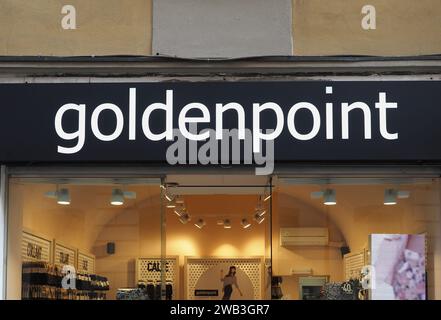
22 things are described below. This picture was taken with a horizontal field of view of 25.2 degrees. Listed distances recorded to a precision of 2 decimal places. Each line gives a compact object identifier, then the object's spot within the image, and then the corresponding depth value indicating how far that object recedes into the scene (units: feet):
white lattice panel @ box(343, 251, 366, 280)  31.48
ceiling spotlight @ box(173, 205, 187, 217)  32.19
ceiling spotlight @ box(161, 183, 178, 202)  31.86
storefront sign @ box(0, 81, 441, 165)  30.60
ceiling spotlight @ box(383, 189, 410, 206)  31.86
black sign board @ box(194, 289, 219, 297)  32.01
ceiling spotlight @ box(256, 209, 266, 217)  32.35
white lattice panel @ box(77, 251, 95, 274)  31.42
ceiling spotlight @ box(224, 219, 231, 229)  32.76
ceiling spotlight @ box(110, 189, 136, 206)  31.94
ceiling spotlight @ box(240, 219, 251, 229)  32.58
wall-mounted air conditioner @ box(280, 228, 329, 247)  31.81
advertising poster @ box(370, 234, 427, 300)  31.14
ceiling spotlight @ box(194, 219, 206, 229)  32.63
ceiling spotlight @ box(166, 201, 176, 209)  32.17
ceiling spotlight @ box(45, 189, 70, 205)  31.91
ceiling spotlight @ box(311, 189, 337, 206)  31.91
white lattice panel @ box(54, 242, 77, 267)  31.42
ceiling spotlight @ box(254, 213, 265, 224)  32.37
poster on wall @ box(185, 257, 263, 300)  31.89
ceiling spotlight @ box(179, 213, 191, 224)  32.30
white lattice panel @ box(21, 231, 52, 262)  31.32
